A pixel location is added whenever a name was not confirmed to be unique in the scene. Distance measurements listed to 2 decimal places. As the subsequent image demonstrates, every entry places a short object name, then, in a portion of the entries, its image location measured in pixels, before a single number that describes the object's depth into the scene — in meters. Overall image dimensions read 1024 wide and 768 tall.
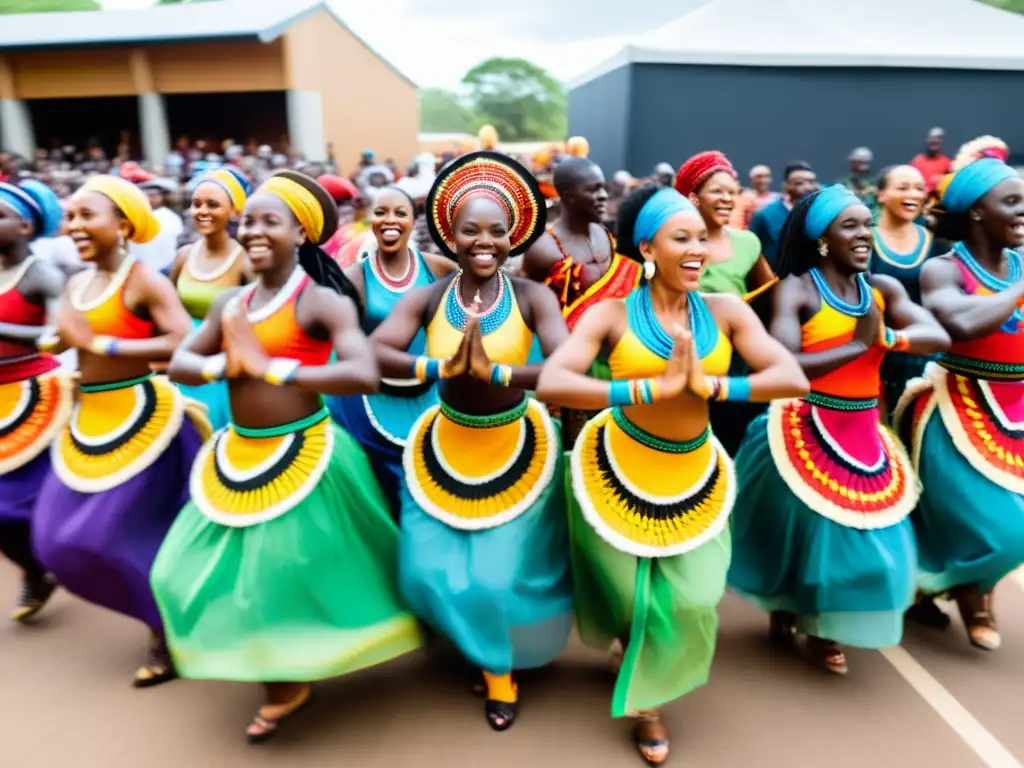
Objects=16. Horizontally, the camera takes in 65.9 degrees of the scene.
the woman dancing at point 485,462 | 3.05
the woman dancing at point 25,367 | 3.70
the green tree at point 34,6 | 36.91
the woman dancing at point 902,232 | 4.43
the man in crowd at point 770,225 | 5.99
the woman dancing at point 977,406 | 3.49
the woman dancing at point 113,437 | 3.36
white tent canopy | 14.49
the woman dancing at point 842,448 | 3.23
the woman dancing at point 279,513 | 2.95
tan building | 19.25
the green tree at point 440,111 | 104.23
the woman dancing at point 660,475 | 2.84
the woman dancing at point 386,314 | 4.05
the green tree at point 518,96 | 69.75
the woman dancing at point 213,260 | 4.26
